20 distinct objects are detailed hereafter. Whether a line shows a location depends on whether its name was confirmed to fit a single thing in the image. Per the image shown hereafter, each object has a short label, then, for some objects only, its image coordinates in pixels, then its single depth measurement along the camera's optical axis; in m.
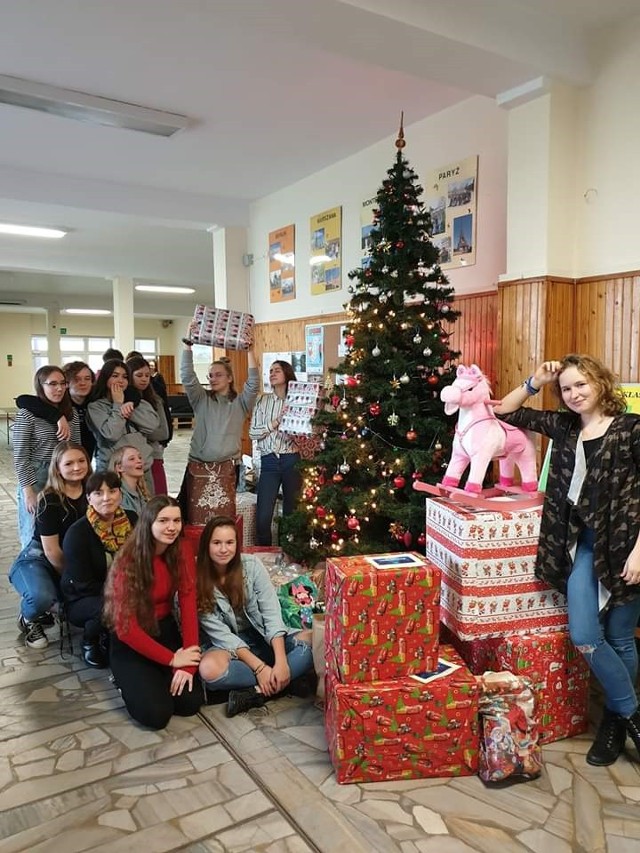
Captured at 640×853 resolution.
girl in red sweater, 2.57
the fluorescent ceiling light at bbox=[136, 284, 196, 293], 12.98
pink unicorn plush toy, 2.70
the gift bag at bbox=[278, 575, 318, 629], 3.23
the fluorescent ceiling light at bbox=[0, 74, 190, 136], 4.02
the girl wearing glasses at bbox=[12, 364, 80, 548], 3.63
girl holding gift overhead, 4.36
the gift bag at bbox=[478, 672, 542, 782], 2.16
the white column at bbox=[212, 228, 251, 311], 7.05
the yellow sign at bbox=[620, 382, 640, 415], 3.24
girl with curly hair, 2.15
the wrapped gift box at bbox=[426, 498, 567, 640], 2.40
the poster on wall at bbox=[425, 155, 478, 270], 4.27
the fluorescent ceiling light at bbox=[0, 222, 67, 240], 7.81
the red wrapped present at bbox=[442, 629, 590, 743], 2.38
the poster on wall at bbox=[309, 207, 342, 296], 5.67
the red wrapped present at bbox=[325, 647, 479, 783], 2.17
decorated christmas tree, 3.44
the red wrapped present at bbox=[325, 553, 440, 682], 2.21
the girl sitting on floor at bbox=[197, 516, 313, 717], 2.68
